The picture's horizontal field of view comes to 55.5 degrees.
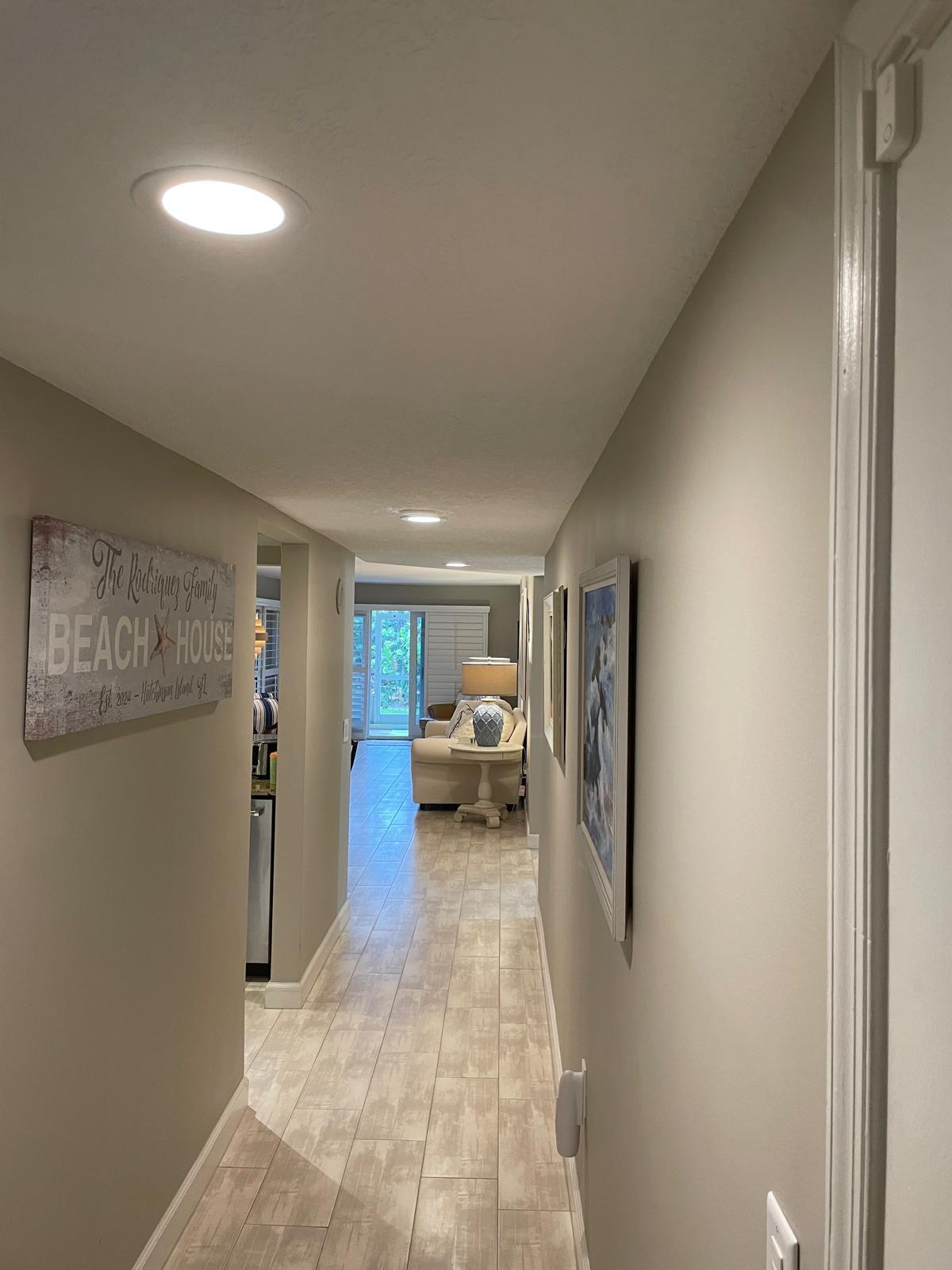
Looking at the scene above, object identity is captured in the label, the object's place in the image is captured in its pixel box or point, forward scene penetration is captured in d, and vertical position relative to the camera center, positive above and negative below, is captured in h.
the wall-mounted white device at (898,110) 0.58 +0.36
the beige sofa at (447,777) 8.46 -1.15
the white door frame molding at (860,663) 0.61 +0.00
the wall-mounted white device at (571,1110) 2.51 -1.27
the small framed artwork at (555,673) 3.42 -0.07
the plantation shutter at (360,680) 14.05 -0.42
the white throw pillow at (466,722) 8.98 -0.70
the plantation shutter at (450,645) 13.84 +0.15
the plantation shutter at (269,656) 11.24 -0.06
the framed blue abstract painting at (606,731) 1.65 -0.16
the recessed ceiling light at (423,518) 3.57 +0.55
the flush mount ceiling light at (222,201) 0.94 +0.49
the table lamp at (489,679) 9.78 -0.25
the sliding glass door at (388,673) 14.06 -0.31
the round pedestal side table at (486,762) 8.16 -0.98
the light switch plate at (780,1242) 0.77 -0.51
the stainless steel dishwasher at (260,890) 4.33 -1.14
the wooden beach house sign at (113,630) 1.76 +0.04
